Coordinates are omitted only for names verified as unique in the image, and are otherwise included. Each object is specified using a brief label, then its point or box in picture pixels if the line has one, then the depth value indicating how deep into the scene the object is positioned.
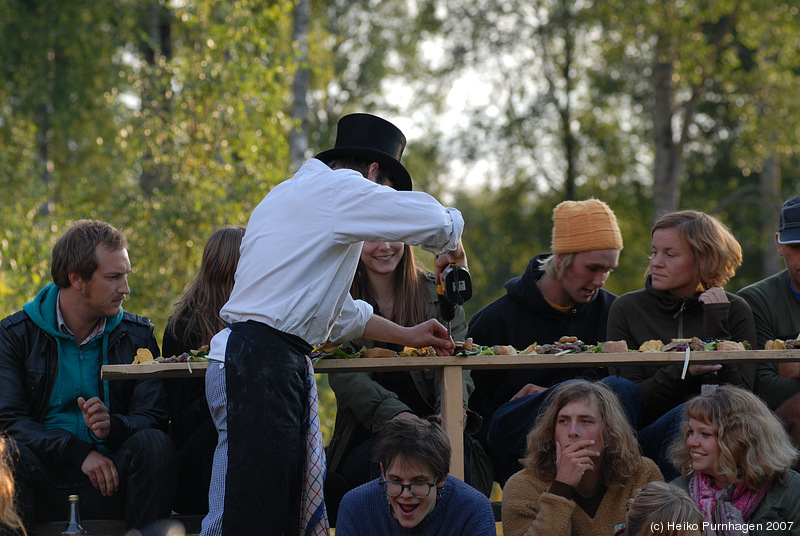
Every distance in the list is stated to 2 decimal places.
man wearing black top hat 7.07
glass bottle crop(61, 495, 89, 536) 8.20
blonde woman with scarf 7.84
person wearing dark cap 9.27
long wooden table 8.07
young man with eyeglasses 7.73
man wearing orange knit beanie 10.00
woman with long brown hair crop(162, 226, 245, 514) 9.35
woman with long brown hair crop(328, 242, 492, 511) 9.37
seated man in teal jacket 8.57
